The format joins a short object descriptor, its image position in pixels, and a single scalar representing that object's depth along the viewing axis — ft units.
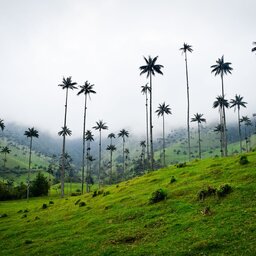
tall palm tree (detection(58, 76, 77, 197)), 311.06
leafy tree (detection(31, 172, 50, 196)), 441.27
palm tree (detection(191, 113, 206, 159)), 427.04
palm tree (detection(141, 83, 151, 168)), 328.33
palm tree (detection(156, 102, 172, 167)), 366.43
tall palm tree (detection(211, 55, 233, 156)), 302.82
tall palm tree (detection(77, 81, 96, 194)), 309.01
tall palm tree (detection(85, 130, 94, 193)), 430.65
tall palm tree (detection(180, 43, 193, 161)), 304.09
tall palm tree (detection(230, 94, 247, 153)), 390.01
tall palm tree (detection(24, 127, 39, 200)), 387.22
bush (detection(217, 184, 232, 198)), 107.04
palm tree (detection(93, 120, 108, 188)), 398.99
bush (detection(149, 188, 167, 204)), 125.59
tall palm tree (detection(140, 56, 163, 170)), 265.13
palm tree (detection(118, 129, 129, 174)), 485.03
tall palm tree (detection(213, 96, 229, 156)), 346.48
